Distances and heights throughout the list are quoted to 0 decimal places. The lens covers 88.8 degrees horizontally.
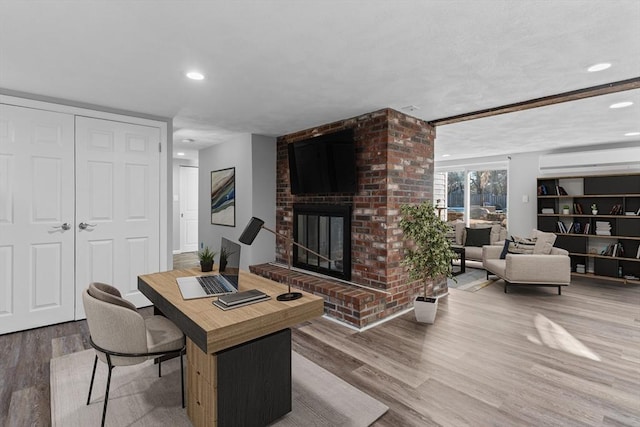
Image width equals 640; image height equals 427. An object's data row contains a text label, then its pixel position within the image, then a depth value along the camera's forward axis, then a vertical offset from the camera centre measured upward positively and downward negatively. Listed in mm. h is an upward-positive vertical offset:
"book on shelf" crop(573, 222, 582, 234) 5706 -283
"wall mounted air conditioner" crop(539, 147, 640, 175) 5160 +845
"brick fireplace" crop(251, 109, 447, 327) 3465 +28
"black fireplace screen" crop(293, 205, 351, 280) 3900 -334
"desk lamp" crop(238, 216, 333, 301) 1900 -132
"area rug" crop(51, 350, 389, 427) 1872 -1185
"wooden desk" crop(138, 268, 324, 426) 1539 -749
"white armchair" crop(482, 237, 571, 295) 4422 -793
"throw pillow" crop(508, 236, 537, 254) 5075 -530
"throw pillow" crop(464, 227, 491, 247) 6570 -513
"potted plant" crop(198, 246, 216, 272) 2510 -381
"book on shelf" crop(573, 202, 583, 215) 5719 +67
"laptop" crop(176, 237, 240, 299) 1953 -470
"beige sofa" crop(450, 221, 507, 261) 6285 -526
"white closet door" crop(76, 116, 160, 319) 3396 +78
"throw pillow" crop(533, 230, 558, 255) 4828 -478
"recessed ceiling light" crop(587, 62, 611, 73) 2365 +1071
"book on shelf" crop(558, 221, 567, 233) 5836 -281
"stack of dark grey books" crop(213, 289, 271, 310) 1712 -479
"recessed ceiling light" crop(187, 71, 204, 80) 2584 +1095
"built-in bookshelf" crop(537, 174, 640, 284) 5246 -155
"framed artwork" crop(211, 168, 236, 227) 5189 +243
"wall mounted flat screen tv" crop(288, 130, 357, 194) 3740 +584
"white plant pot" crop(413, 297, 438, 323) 3340 -1010
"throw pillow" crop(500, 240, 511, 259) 5203 -609
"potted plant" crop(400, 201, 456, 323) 3322 -400
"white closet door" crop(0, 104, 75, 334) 3023 -65
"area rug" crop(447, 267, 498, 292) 4859 -1107
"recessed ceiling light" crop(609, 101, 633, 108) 3381 +1128
